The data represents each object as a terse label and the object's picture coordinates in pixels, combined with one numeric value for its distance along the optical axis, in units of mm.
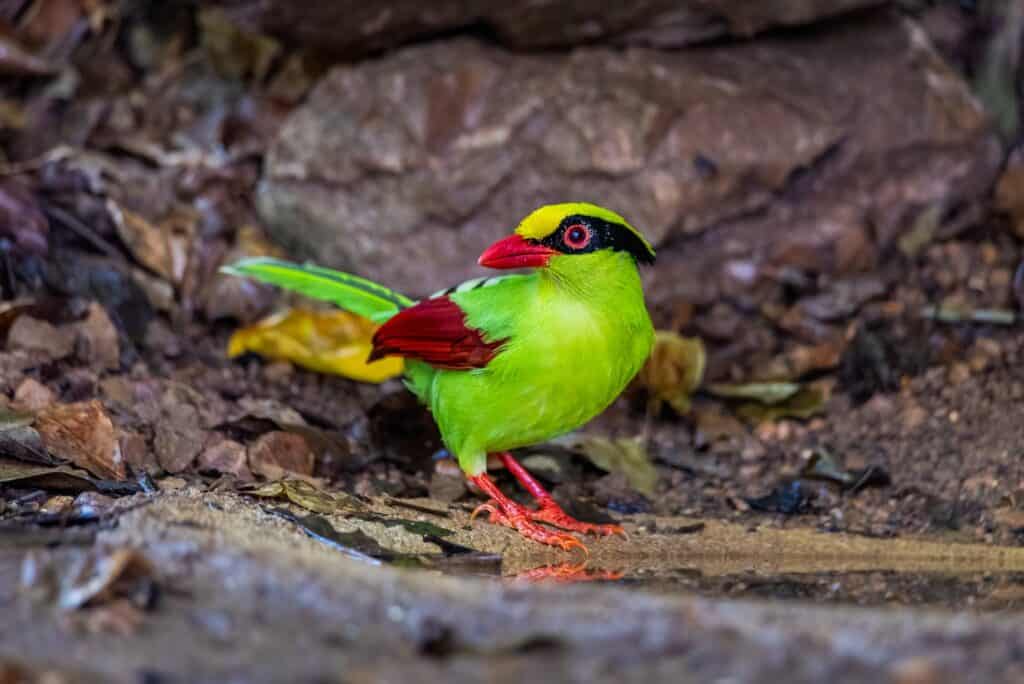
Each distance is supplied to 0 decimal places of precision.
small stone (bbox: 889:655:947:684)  3928
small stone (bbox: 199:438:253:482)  8023
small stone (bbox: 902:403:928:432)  9336
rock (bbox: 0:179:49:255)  10070
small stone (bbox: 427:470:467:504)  8625
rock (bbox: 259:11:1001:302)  11039
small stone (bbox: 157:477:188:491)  7309
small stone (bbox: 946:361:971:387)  9672
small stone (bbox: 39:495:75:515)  6594
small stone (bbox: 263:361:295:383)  10094
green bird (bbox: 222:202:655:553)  7617
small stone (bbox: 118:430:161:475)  7707
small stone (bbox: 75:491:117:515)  6328
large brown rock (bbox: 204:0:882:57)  10891
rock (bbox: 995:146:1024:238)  11414
